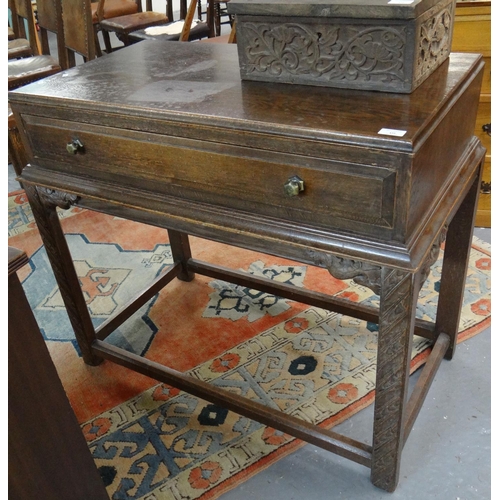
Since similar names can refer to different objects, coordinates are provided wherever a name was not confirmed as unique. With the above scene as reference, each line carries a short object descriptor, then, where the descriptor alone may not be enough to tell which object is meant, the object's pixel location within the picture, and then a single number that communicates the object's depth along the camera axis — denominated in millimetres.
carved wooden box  990
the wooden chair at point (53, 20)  2809
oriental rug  1491
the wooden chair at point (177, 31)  3828
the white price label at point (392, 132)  901
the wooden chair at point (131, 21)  4117
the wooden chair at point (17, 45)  3574
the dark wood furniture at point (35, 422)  951
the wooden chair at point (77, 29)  2540
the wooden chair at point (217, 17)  4559
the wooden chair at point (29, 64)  2965
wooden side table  969
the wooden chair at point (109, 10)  4375
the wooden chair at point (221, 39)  3182
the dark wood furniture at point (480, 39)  1973
